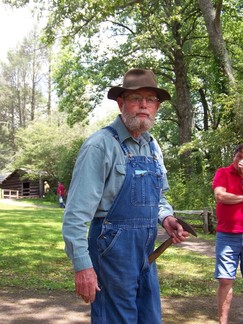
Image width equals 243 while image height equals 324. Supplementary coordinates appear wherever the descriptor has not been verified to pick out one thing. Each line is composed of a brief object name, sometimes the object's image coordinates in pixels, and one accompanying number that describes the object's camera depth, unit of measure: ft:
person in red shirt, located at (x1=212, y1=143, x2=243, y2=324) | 14.67
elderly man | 8.82
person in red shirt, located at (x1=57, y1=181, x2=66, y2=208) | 104.83
